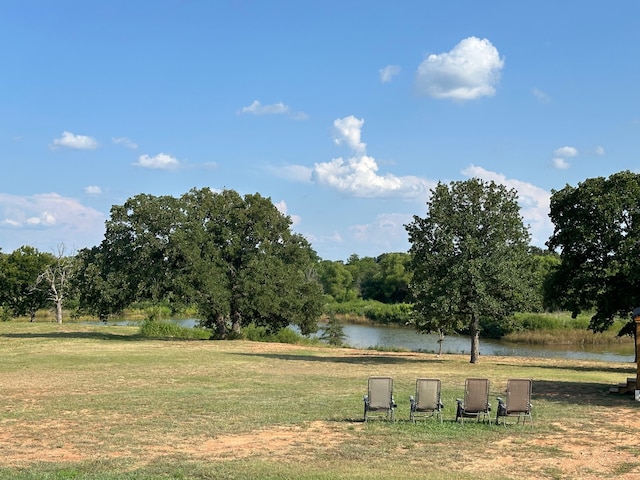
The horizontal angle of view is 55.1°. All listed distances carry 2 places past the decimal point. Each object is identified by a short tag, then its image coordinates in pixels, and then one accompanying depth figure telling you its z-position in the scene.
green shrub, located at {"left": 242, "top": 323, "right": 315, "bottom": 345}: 41.22
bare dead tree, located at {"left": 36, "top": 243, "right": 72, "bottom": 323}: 51.53
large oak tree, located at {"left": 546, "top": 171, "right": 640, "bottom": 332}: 24.00
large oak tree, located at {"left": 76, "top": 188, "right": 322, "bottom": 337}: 35.78
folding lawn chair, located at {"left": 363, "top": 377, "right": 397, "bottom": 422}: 11.98
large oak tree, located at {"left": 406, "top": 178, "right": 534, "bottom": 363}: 25.20
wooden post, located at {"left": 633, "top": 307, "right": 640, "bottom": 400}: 15.60
